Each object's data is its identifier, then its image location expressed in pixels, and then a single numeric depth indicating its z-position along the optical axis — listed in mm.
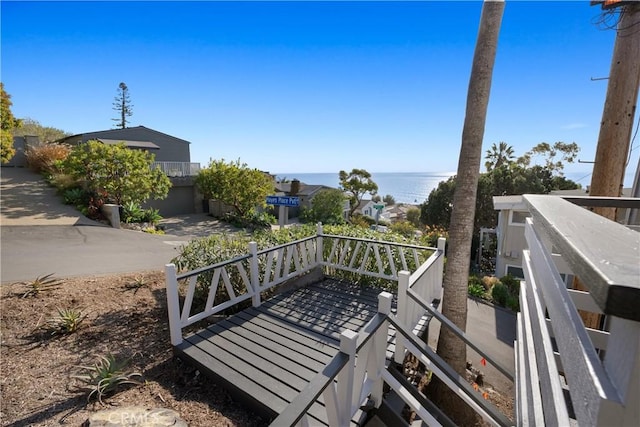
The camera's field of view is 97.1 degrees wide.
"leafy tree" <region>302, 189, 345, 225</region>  20500
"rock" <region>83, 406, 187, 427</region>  2590
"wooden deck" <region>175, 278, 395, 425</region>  3066
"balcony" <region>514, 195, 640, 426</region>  426
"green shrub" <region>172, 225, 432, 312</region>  5022
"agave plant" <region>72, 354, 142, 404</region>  3014
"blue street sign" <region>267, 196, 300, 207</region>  8016
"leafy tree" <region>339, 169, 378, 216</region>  28141
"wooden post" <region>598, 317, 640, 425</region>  422
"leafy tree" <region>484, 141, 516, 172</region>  30017
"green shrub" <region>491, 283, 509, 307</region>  9273
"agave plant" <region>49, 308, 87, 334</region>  4027
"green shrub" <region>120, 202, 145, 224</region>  11642
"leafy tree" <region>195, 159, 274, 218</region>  15867
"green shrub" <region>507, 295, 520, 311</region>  8966
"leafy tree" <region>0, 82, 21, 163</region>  11259
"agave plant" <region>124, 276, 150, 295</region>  5416
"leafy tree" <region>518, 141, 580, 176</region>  24922
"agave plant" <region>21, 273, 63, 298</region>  4863
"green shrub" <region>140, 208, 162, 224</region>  12366
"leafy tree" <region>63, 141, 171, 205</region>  11664
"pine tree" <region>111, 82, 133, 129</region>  35344
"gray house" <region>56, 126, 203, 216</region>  17047
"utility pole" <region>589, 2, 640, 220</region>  3600
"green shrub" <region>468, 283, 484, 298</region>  9742
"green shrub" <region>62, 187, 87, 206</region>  12000
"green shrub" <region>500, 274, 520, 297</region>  10039
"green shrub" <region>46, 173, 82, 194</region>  13162
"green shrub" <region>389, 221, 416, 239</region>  16333
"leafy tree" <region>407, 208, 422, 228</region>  41219
